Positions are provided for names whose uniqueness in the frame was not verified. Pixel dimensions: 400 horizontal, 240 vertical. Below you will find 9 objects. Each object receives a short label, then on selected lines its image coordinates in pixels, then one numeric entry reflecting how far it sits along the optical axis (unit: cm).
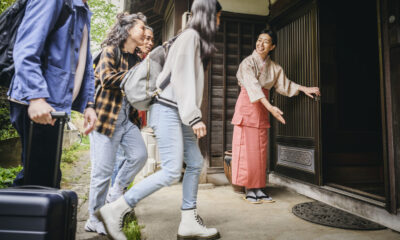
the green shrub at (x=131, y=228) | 222
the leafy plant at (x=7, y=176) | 445
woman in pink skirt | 346
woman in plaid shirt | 234
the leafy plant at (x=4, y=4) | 649
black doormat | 254
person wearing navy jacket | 137
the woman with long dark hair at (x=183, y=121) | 203
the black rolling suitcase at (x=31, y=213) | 114
